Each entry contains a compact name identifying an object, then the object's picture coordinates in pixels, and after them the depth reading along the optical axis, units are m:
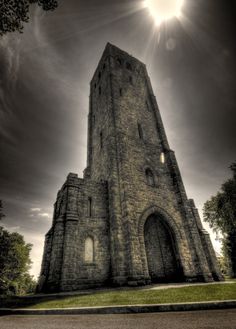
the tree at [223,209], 21.58
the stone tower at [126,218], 12.45
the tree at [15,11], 6.31
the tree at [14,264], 26.67
